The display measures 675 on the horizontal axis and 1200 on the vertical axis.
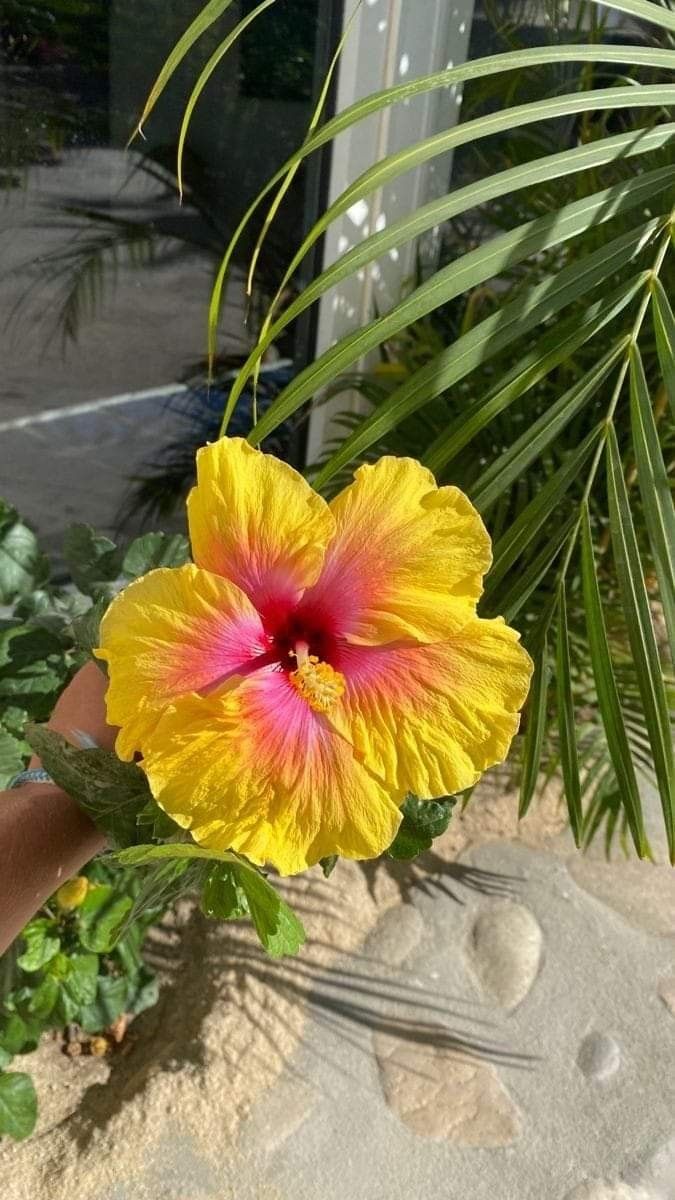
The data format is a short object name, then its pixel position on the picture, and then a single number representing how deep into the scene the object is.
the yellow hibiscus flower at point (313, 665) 0.45
